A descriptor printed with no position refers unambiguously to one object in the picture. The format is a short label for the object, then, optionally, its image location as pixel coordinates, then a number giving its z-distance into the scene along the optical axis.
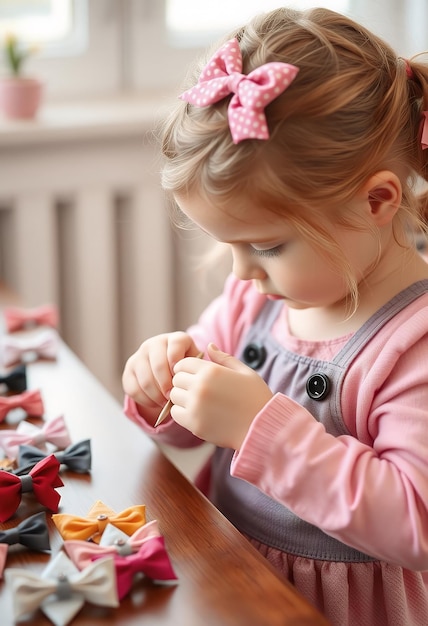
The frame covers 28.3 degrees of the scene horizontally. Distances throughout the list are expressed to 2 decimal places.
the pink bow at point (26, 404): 0.96
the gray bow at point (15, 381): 1.04
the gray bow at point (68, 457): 0.83
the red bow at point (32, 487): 0.75
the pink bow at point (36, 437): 0.87
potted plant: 1.70
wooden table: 0.60
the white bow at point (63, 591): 0.60
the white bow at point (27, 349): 1.14
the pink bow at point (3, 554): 0.66
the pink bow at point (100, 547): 0.66
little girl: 0.73
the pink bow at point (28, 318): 1.25
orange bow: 0.70
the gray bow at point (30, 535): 0.68
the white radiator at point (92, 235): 1.72
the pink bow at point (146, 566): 0.63
